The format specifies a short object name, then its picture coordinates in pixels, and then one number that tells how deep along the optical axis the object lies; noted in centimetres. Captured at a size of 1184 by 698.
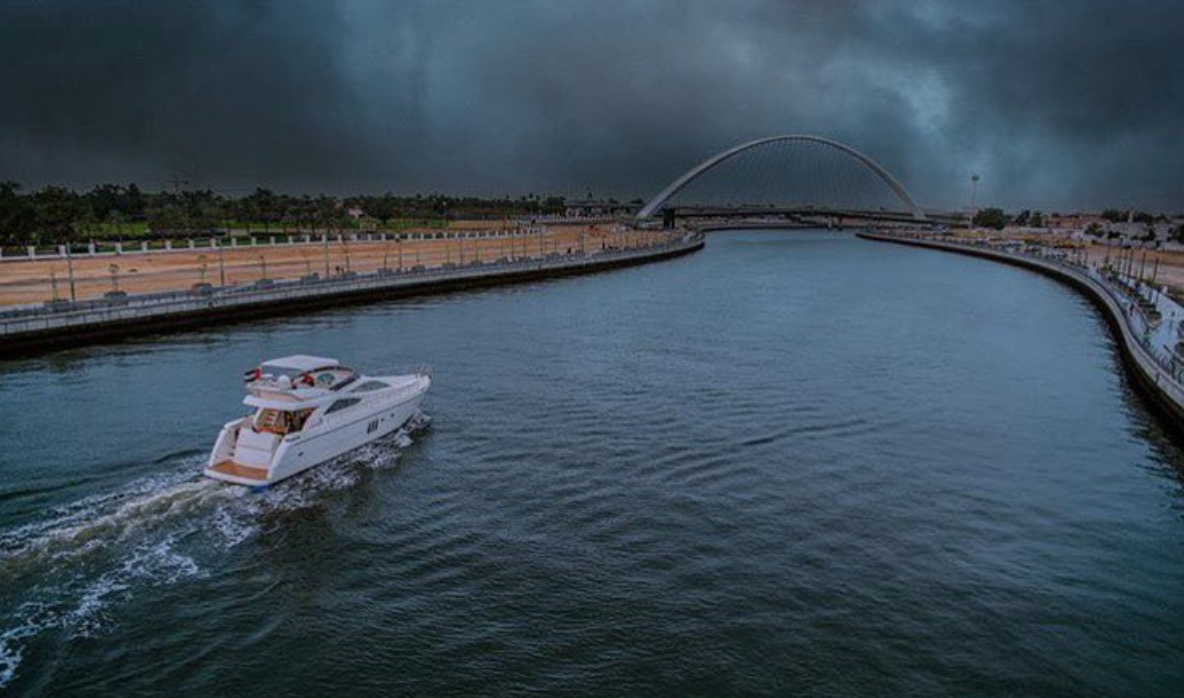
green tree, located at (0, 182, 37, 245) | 8938
